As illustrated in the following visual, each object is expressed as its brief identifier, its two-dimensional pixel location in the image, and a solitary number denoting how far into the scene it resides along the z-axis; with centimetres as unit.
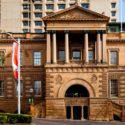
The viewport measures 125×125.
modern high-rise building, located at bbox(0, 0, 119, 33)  7074
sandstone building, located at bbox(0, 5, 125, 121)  4116
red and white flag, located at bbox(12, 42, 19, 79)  2999
